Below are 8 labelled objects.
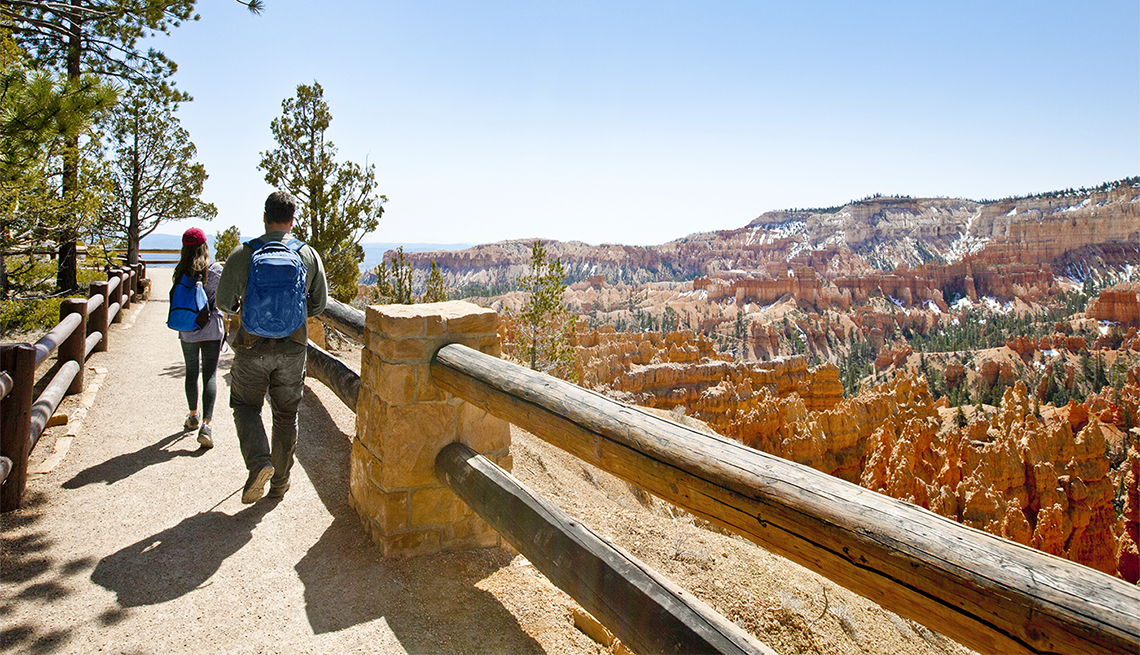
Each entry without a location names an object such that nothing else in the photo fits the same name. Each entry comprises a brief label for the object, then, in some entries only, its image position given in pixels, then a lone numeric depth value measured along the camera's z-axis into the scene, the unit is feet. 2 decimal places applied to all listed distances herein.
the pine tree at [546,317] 53.88
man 10.93
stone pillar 10.45
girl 14.60
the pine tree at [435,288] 51.26
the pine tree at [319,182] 37.52
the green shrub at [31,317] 28.35
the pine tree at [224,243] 58.54
